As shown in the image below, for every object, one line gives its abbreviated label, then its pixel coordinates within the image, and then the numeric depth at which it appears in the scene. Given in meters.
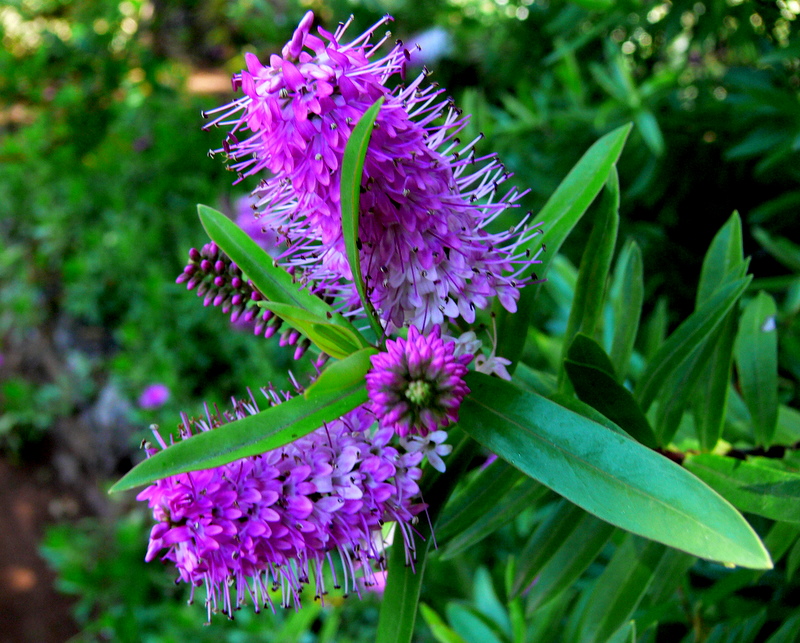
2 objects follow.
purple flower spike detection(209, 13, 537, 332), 0.18
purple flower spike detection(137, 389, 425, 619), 0.19
